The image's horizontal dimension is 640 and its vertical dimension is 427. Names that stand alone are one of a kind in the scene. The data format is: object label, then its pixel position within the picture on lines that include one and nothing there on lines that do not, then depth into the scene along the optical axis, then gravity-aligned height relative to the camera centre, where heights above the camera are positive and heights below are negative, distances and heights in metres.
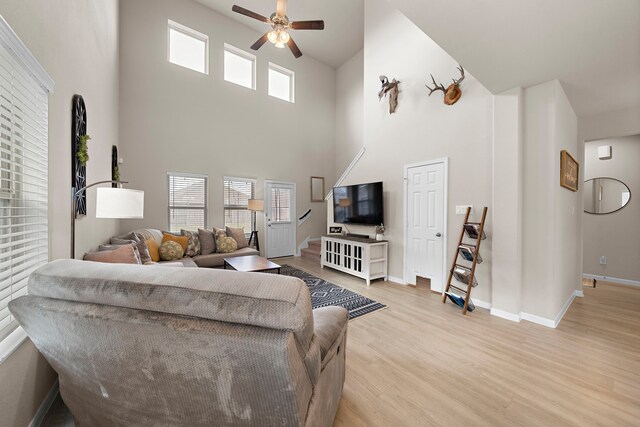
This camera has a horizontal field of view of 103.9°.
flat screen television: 4.36 +0.17
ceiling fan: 3.56 +2.80
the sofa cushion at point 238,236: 5.16 -0.48
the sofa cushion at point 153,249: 3.92 -0.58
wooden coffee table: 3.42 -0.75
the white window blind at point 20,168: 1.17 +0.24
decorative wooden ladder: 2.95 -0.50
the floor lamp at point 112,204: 1.82 +0.06
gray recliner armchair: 0.79 -0.44
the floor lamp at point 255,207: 5.74 +0.13
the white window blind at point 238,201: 5.82 +0.28
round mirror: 4.26 +0.33
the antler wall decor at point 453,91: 3.36 +1.67
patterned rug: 3.08 -1.17
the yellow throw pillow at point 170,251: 4.07 -0.63
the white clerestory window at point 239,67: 5.83 +3.51
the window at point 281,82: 6.56 +3.52
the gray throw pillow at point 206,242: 4.71 -0.56
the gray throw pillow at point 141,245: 3.26 -0.47
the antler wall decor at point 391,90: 4.24 +2.14
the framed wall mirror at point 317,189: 7.19 +0.71
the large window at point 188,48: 5.22 +3.55
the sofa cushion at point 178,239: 4.32 -0.47
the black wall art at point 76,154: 2.06 +0.48
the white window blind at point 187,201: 5.19 +0.24
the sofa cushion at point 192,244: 4.51 -0.57
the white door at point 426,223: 3.58 -0.15
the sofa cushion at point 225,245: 4.79 -0.62
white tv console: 4.12 -0.75
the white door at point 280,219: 6.33 -0.16
